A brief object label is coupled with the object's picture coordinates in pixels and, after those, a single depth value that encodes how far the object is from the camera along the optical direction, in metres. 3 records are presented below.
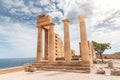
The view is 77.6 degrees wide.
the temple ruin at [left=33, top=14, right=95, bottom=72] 9.71
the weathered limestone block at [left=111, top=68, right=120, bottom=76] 6.83
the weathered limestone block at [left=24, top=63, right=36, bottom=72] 9.65
